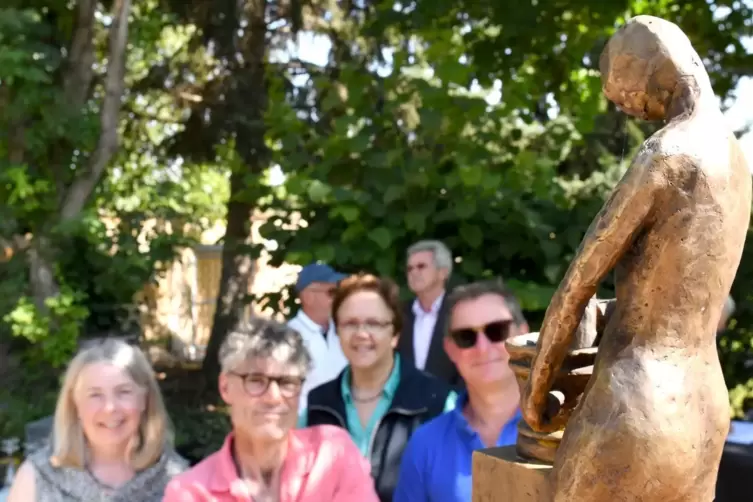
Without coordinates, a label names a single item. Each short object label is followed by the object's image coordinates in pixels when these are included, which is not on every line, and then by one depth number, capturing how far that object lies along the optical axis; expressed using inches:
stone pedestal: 58.4
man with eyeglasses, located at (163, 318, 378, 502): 85.8
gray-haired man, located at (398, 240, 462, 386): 167.2
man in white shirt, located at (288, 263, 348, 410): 154.8
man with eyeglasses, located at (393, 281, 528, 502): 84.4
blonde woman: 92.7
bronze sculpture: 53.8
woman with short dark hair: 105.1
